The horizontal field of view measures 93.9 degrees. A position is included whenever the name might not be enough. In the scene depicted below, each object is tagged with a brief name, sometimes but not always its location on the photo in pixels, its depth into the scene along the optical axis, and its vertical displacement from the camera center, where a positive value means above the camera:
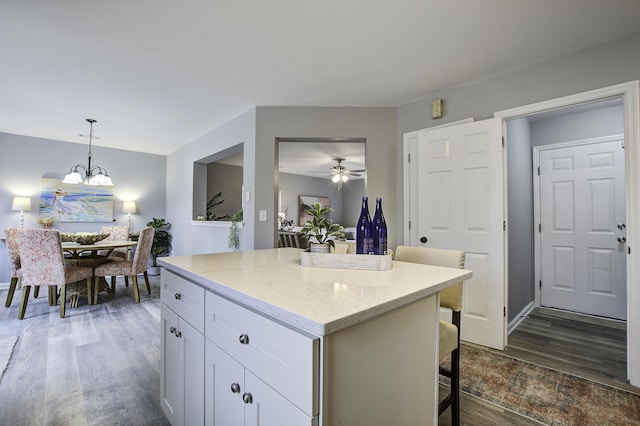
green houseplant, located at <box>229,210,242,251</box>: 3.77 -0.24
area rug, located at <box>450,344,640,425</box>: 1.68 -1.12
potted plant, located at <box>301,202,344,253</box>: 1.53 -0.07
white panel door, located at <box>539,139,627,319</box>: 3.30 -0.12
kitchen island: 0.77 -0.40
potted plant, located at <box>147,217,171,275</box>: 5.53 -0.48
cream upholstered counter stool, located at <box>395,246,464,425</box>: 1.38 -0.51
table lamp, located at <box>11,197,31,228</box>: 4.42 +0.17
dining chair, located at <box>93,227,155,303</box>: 3.72 -0.64
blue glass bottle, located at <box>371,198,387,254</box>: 1.45 -0.09
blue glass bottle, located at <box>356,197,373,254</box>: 1.45 -0.08
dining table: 3.57 -0.56
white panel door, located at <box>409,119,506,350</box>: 2.57 +0.07
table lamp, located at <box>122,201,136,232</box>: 5.45 +0.16
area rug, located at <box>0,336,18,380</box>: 2.20 -1.10
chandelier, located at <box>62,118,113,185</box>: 3.85 +0.49
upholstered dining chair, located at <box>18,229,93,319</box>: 3.10 -0.49
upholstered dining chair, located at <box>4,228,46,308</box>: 3.45 -0.52
